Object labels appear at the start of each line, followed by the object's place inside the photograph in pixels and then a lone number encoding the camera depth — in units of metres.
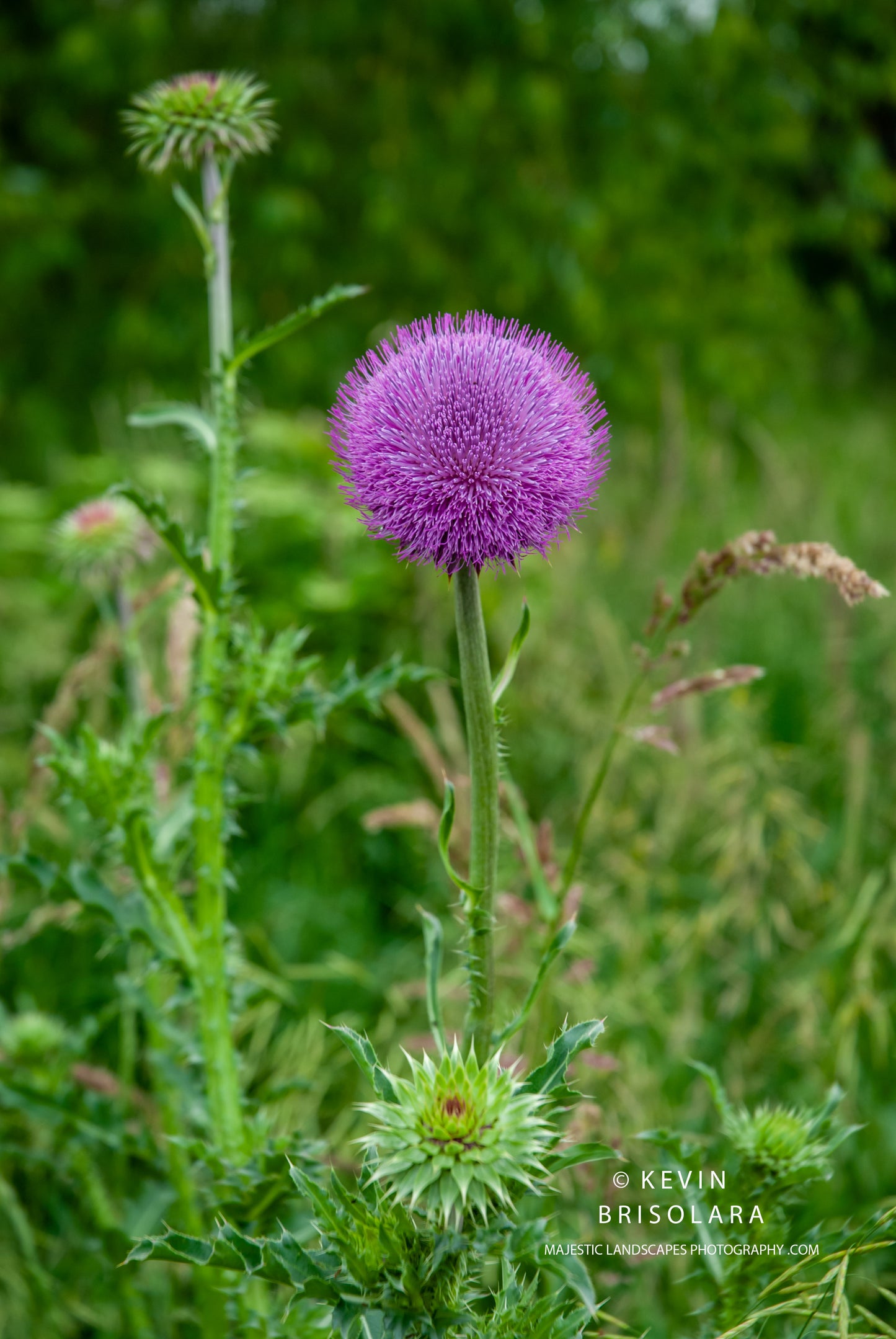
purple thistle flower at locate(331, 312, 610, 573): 0.87
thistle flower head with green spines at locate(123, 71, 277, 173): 0.96
